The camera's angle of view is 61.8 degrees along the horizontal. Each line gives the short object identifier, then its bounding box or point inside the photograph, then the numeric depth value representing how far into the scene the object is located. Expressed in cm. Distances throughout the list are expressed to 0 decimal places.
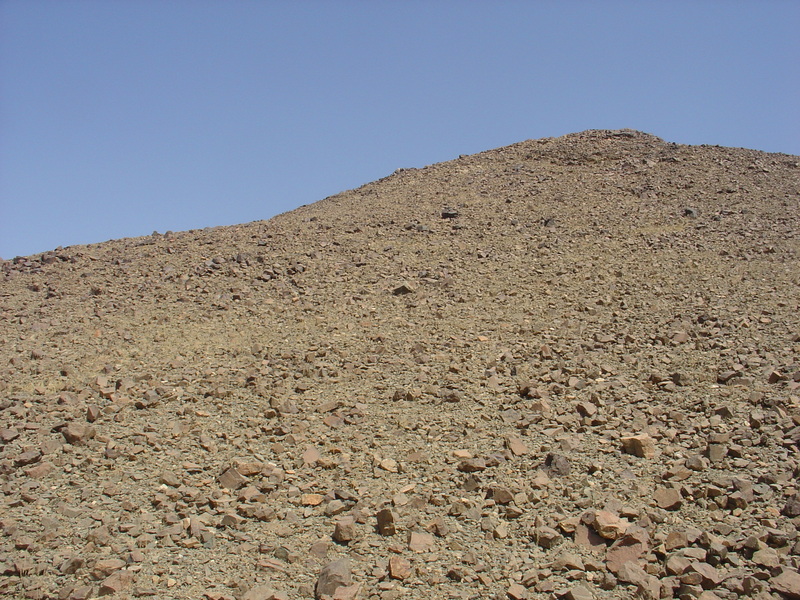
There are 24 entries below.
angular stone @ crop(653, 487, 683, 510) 557
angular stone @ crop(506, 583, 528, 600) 468
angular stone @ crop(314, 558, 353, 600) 481
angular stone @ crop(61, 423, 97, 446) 674
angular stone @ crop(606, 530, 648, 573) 498
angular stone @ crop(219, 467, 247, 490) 611
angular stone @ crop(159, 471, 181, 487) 612
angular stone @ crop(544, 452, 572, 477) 614
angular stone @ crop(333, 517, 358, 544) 536
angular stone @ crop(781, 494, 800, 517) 531
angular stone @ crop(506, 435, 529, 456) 648
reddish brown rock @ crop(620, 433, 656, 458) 634
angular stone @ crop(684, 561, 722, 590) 470
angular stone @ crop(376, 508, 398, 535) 544
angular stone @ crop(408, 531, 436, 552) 523
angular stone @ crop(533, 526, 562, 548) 522
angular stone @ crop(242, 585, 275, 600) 473
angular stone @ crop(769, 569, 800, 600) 454
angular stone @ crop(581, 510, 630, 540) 522
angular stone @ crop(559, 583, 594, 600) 466
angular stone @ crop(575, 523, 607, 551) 520
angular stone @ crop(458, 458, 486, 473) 621
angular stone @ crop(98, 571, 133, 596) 480
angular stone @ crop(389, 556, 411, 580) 495
